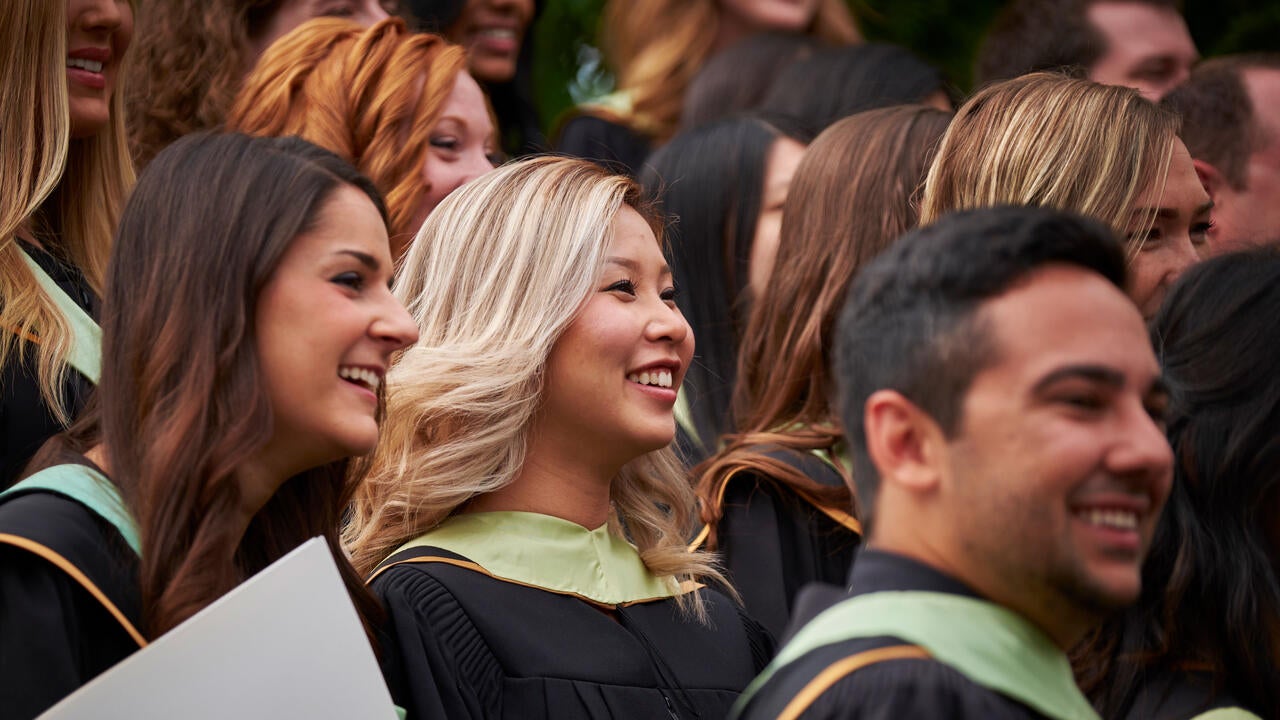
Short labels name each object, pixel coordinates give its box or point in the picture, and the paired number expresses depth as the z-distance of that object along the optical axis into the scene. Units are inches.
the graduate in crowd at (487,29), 250.2
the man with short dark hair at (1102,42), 243.8
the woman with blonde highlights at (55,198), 132.0
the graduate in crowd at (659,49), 256.5
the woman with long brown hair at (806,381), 160.2
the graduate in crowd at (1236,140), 198.4
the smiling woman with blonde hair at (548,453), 134.0
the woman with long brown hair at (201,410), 103.2
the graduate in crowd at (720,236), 195.3
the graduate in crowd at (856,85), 228.3
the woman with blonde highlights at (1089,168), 147.7
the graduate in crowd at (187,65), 199.9
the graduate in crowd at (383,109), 185.9
